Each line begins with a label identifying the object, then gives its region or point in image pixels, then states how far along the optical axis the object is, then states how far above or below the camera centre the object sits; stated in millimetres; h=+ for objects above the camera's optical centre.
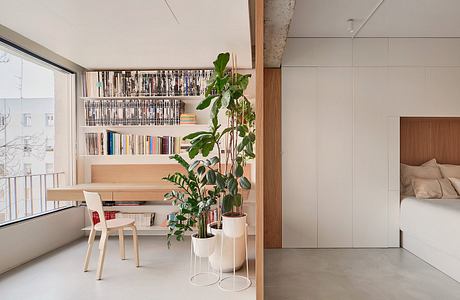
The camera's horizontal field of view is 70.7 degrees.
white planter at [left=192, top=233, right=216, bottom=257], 2939 -902
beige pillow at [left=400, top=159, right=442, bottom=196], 4230 -362
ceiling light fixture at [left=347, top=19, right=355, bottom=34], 3645 +1392
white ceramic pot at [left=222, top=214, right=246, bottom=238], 2879 -707
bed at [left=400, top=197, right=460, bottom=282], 3141 -915
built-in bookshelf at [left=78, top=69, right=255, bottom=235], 4371 +529
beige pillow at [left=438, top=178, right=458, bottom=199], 3973 -551
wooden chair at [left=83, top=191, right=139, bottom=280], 3006 -767
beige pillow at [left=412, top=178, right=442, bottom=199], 3945 -530
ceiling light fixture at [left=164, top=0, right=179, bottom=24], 2535 +1129
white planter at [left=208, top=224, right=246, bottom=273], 3123 -1042
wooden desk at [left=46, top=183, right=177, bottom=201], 3762 -534
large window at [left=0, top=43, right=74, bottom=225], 3510 +184
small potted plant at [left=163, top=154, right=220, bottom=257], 2957 -584
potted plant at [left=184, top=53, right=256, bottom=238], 2900 +47
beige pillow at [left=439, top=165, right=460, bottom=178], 4254 -337
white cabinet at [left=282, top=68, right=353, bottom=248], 4184 -86
